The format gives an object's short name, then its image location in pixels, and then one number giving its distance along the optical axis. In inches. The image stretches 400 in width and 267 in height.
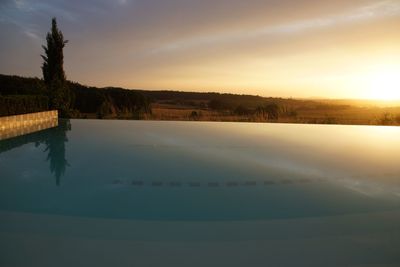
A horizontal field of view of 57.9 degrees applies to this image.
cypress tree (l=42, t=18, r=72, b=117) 604.4
